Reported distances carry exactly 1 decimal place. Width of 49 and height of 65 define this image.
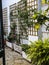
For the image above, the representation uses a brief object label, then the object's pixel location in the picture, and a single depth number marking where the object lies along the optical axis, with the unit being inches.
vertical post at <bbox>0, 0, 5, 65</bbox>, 41.4
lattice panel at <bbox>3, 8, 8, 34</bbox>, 178.9
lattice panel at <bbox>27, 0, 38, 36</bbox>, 105.4
